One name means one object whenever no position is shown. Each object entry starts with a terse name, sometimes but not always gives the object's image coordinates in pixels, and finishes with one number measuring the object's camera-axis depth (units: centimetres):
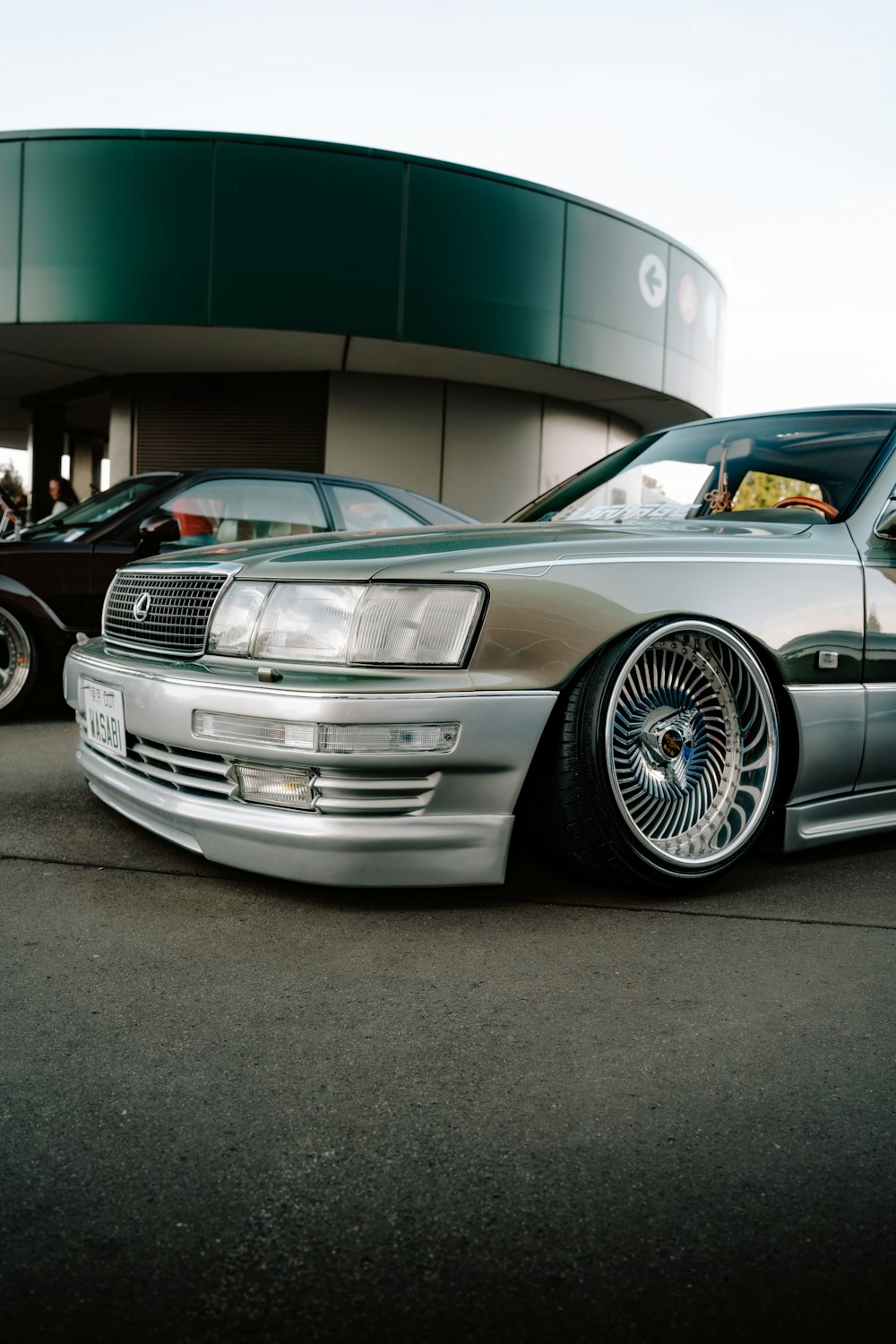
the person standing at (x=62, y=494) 1326
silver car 267
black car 584
